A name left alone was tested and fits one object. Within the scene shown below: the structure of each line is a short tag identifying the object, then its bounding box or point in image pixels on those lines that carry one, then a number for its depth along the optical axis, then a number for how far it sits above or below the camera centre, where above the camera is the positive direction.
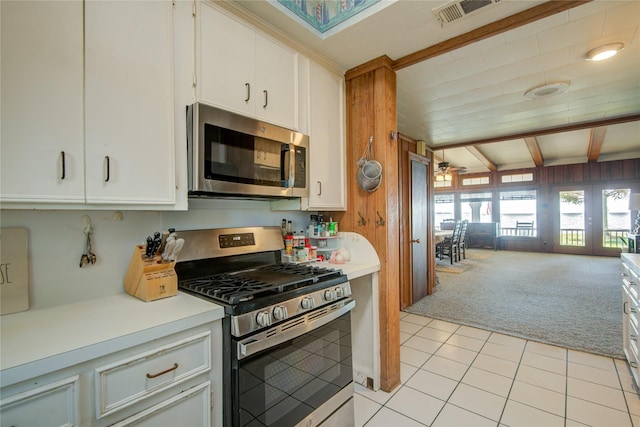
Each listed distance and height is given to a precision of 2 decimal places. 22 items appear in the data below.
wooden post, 2.14 +0.13
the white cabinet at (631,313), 2.02 -0.77
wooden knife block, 1.34 -0.31
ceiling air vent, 1.60 +1.16
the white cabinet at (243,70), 1.50 +0.84
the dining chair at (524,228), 9.14 -0.53
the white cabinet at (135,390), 0.81 -0.58
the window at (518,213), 9.12 -0.04
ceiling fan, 6.63 +1.07
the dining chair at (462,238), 7.63 -0.71
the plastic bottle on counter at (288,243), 2.16 -0.23
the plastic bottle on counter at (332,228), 2.30 -0.13
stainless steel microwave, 1.43 +0.33
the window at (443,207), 10.81 +0.19
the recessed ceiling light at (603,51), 2.20 +1.27
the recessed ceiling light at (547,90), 2.86 +1.26
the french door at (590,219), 7.73 -0.21
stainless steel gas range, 1.21 -0.55
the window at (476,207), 9.94 +0.18
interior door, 4.04 -0.23
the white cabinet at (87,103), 1.01 +0.44
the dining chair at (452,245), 7.15 -0.84
